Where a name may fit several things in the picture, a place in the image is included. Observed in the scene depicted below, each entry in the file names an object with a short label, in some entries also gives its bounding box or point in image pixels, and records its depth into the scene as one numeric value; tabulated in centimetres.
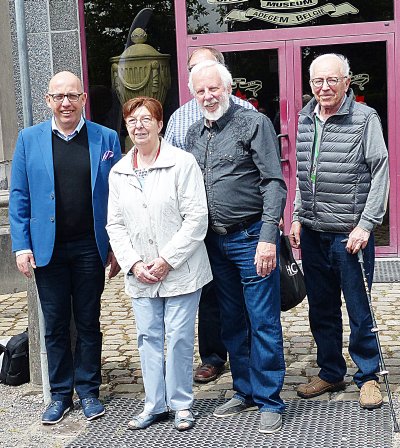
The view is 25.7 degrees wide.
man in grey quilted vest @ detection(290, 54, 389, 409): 462
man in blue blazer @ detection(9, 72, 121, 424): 481
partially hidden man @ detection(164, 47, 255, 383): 520
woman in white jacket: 451
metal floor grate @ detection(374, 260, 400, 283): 804
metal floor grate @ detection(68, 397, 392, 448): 446
